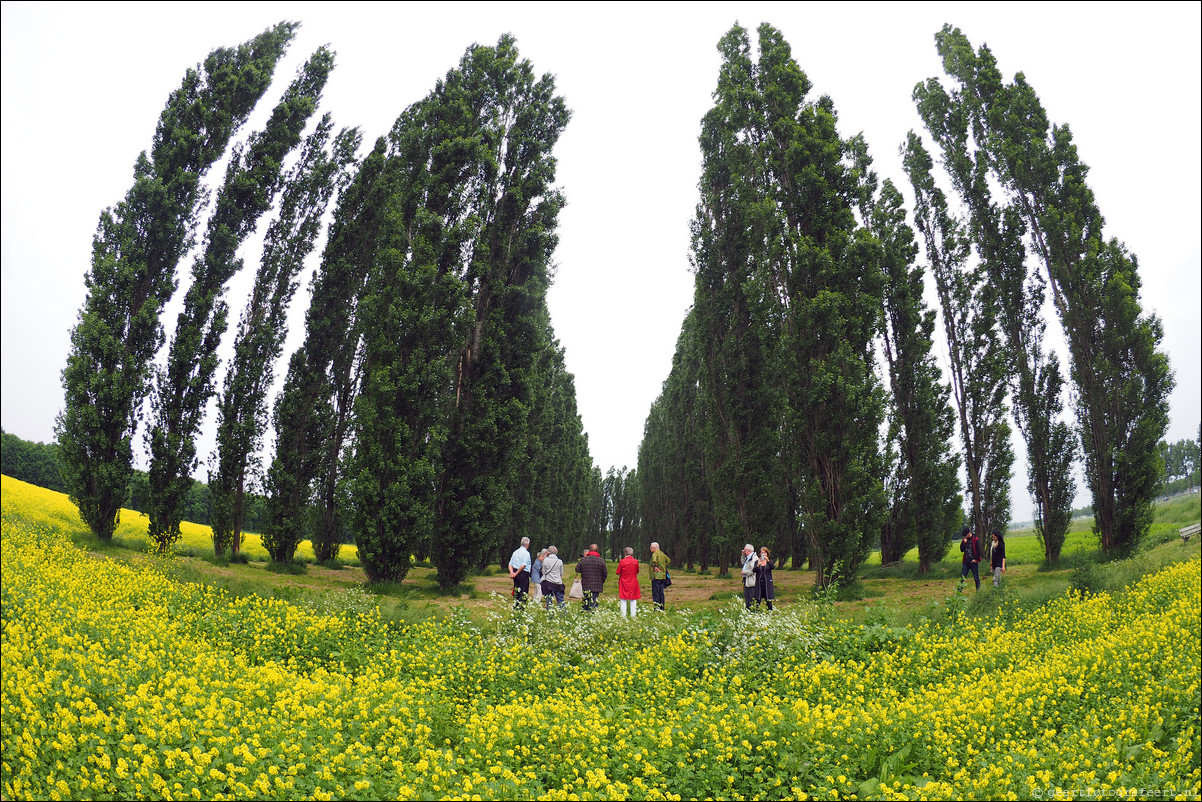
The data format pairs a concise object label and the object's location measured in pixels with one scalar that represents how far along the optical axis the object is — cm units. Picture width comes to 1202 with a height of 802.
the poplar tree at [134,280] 1645
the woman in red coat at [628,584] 1225
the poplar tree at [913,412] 2108
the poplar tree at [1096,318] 1778
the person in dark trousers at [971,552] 1496
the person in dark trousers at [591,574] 1300
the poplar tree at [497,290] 1733
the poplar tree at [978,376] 2072
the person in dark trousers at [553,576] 1316
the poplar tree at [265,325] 1986
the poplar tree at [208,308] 1778
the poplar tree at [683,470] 3058
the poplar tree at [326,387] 2077
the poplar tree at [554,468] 2898
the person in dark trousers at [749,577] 1322
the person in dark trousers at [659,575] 1375
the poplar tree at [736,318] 1986
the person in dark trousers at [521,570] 1327
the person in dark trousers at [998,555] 1503
